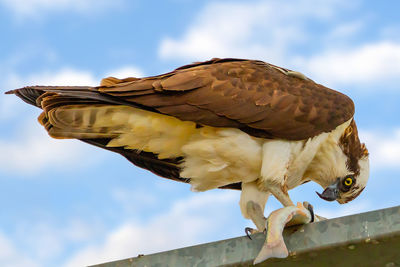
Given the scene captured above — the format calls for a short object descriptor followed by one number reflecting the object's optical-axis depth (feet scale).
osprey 32.14
